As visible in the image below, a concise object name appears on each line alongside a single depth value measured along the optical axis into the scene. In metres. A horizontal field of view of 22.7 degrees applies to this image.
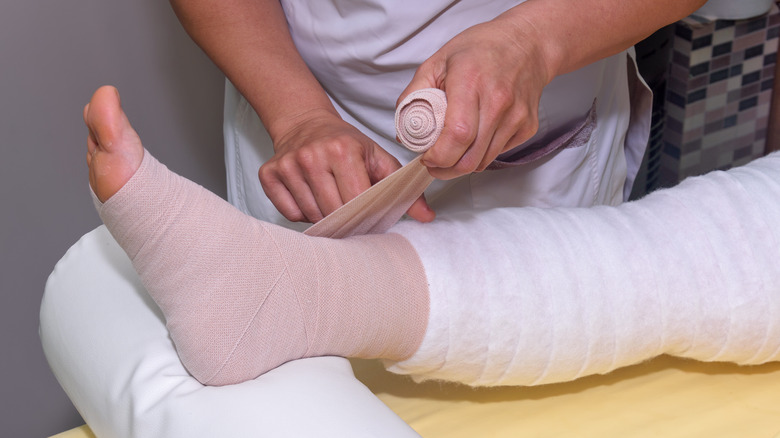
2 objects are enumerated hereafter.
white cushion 1.52
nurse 1.62
